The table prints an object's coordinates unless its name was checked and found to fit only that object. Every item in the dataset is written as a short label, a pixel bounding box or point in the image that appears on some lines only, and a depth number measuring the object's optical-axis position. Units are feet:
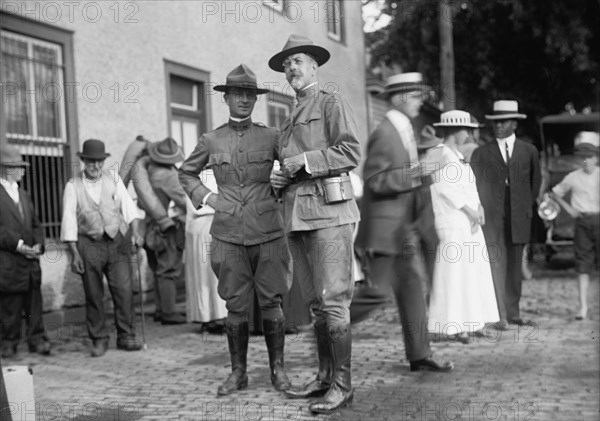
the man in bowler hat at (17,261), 25.99
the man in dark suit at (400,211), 19.22
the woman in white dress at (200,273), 29.19
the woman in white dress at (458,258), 24.99
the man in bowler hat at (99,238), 26.86
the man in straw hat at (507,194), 29.66
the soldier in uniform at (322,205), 18.38
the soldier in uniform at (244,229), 20.33
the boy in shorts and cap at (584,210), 30.50
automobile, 45.60
